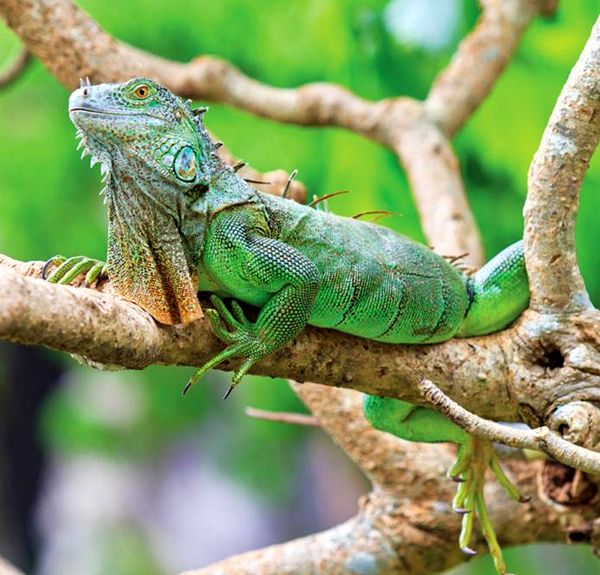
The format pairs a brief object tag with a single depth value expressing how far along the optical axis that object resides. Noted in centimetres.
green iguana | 501
